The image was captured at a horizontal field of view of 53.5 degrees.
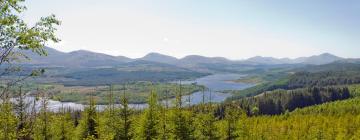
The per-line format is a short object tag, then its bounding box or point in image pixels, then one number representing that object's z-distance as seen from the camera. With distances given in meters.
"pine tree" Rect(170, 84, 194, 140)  42.84
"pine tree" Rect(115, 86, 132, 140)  44.44
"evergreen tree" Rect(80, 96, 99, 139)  48.41
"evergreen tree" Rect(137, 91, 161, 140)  43.00
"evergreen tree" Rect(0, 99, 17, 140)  26.68
